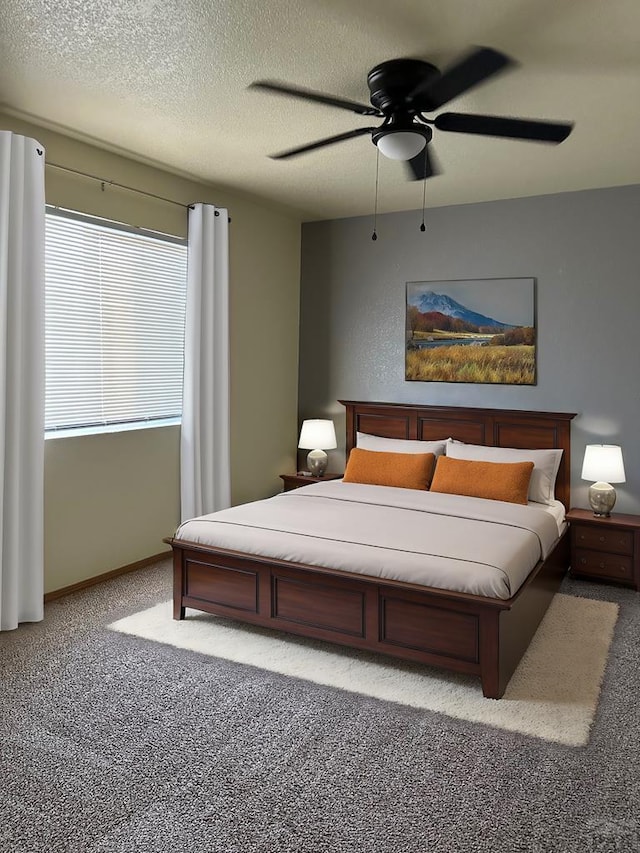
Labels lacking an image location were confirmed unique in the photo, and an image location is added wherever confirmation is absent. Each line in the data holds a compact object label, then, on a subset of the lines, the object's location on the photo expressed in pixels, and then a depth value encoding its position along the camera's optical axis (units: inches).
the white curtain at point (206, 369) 187.2
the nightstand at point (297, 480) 221.3
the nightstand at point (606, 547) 170.9
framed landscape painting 200.4
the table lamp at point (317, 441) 221.8
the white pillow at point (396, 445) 200.4
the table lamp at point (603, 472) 175.2
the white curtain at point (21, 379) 135.3
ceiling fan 107.8
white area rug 107.2
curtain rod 151.9
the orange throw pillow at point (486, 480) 174.6
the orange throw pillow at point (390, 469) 190.2
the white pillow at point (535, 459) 183.3
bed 114.3
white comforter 120.0
